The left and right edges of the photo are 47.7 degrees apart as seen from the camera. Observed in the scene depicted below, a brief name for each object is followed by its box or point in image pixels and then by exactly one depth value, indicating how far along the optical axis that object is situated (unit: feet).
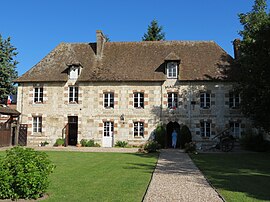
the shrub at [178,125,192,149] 74.76
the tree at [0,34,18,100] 111.65
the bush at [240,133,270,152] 69.46
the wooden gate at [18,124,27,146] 78.89
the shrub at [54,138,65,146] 78.26
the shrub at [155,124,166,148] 75.31
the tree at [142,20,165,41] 130.31
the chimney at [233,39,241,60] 86.33
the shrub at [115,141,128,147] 77.81
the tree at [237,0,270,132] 52.85
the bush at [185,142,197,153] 63.82
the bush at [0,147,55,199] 22.07
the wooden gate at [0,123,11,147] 72.53
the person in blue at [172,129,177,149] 74.54
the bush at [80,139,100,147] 78.25
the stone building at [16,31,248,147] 77.66
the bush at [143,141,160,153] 63.26
